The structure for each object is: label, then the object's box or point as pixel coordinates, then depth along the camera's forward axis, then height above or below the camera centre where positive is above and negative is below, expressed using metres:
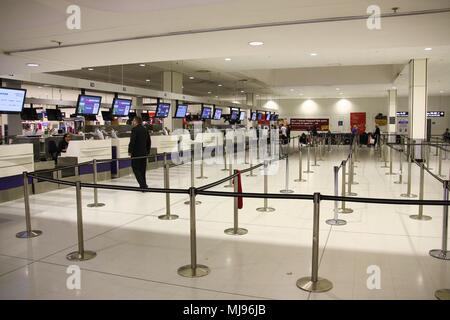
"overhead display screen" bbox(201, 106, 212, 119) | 17.48 +0.92
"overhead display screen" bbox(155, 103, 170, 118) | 13.73 +0.82
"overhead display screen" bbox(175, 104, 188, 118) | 14.91 +0.85
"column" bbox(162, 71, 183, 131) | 16.41 +2.13
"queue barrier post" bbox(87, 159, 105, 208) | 7.34 -1.34
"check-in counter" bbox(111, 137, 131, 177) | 11.27 -0.66
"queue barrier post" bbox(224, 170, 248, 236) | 5.44 -1.38
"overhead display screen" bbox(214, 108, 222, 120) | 18.49 +0.93
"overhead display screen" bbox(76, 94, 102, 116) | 10.55 +0.79
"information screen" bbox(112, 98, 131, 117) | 12.36 +0.84
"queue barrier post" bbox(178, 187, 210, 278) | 3.98 -1.38
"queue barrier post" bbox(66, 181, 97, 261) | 4.55 -1.28
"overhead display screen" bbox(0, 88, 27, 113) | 8.29 +0.74
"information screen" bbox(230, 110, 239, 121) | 21.44 +0.97
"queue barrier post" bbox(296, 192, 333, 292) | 3.66 -1.40
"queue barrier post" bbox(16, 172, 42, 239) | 5.45 -1.39
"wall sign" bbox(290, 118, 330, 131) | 34.69 +0.73
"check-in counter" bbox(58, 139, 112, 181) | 9.93 -0.53
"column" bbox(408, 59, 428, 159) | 14.86 +1.22
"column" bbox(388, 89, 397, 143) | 26.73 +1.70
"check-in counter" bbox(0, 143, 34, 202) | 7.73 -0.68
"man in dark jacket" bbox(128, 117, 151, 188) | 8.62 -0.33
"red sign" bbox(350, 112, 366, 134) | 34.14 +1.13
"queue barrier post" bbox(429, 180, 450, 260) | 4.42 -1.28
